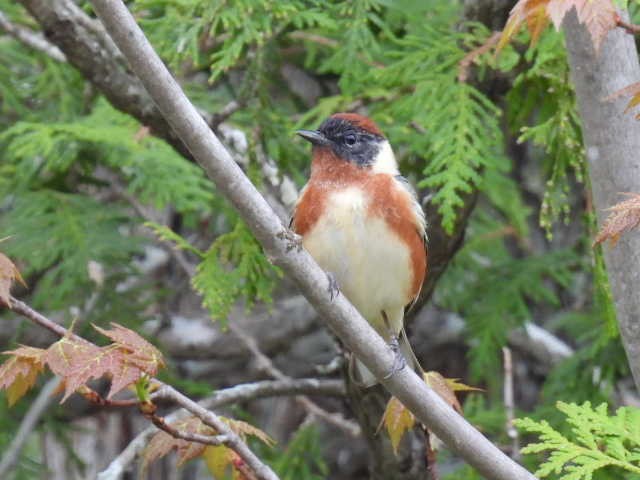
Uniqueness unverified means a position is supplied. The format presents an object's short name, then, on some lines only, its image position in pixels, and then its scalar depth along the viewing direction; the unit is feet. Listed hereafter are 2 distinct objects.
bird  21.35
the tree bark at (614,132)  18.12
